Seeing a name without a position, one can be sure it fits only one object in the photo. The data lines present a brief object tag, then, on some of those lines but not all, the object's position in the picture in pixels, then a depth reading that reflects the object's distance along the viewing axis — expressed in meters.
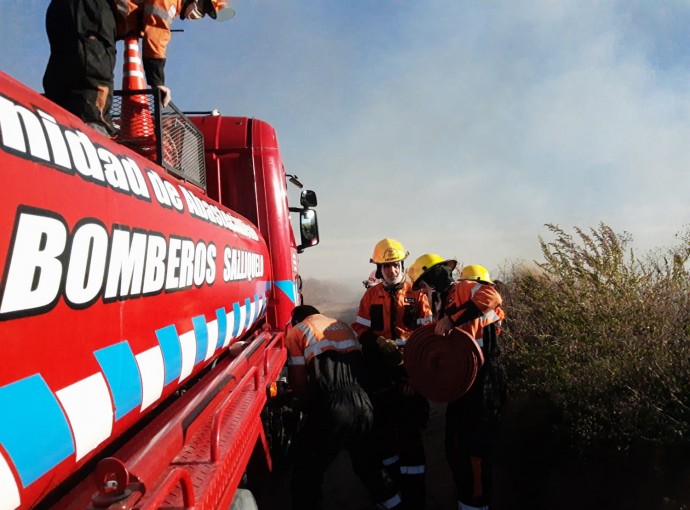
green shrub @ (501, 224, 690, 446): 4.16
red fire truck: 1.11
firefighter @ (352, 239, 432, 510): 4.40
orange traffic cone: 2.92
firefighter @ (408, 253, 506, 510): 3.88
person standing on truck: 2.29
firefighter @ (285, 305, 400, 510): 3.54
